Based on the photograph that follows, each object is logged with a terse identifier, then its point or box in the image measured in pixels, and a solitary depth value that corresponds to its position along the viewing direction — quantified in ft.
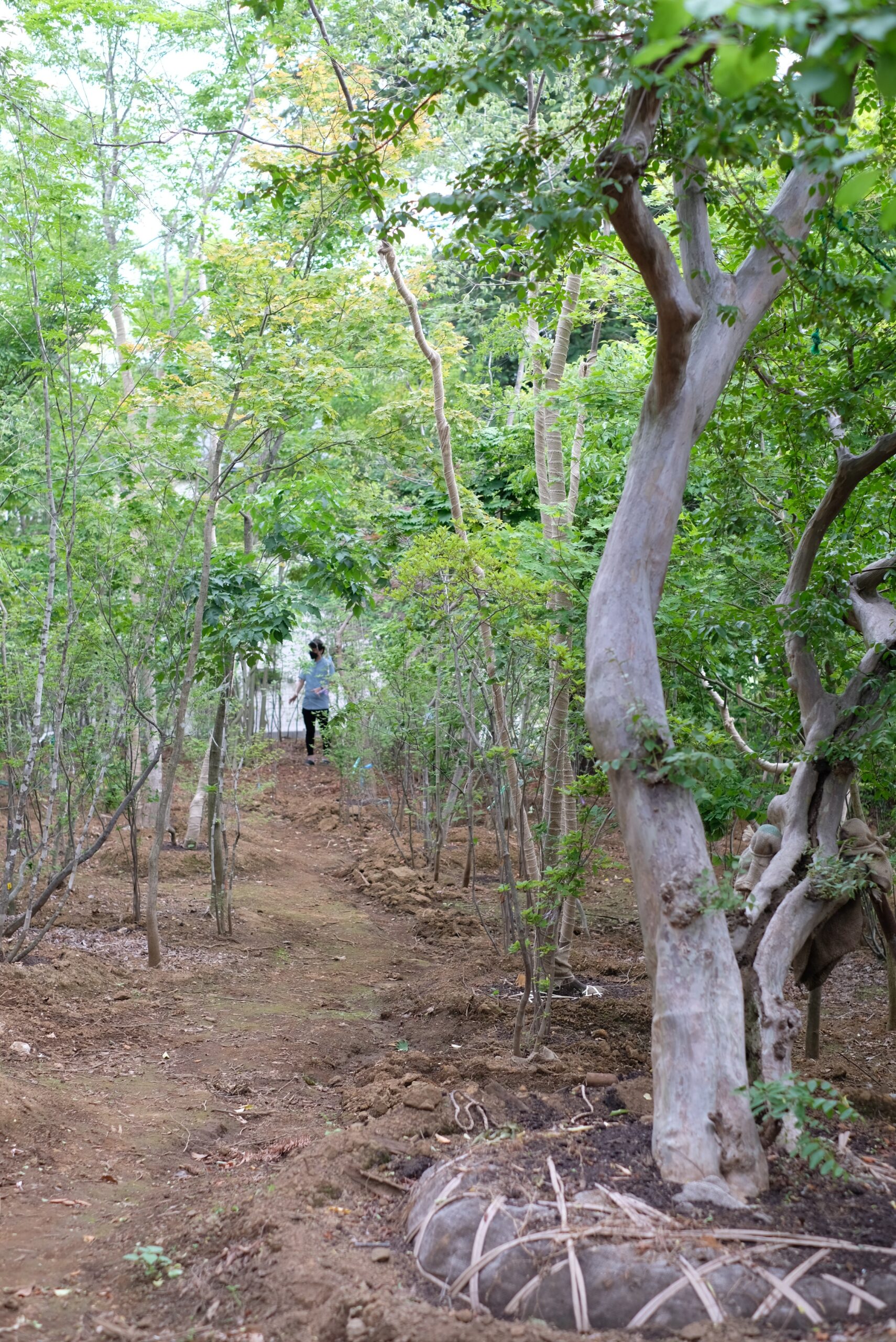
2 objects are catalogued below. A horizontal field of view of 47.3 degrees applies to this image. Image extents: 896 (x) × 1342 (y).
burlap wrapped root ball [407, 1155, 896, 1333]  8.55
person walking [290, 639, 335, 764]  45.00
